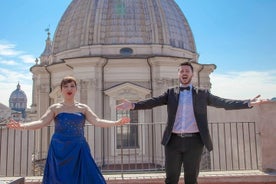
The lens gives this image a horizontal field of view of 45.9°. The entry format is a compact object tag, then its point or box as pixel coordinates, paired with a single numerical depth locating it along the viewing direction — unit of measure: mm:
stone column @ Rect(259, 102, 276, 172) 6539
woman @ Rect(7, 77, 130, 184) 4062
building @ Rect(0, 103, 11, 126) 51412
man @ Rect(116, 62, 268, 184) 4125
